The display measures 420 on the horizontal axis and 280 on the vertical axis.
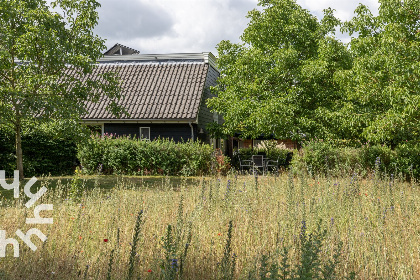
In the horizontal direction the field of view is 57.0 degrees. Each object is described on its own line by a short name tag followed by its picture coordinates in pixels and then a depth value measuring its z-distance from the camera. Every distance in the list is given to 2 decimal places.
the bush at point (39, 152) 16.06
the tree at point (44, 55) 11.03
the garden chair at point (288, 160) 18.79
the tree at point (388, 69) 10.86
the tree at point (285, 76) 16.92
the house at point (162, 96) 19.78
